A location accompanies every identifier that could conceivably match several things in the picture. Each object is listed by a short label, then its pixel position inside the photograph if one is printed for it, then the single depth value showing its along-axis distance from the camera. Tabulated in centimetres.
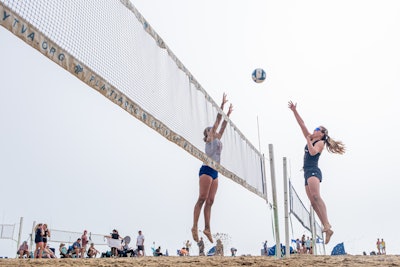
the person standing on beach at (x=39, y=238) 1330
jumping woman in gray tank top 595
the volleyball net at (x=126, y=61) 303
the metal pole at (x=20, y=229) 1902
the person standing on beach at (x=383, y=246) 2381
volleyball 980
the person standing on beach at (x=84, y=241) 1691
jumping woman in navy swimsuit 683
